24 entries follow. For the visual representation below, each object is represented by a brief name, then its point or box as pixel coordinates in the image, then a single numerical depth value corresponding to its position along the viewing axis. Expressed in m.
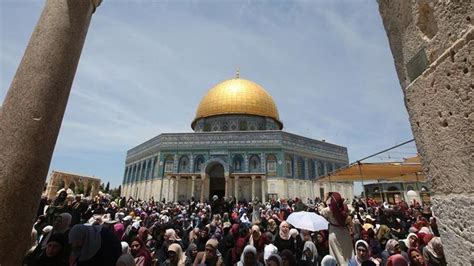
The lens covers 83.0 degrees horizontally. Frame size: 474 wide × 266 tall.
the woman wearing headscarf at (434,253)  2.89
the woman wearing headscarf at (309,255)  3.84
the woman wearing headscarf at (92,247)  2.52
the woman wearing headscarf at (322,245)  4.36
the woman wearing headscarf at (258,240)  4.21
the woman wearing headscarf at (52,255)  2.55
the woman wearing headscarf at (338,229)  3.51
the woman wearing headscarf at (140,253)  3.27
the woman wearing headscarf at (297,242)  4.22
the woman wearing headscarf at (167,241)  4.14
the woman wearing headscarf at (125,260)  2.50
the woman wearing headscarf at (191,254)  3.74
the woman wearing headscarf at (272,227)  5.35
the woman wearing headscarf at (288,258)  3.21
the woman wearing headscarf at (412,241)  3.69
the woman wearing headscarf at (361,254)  3.23
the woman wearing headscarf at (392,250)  3.63
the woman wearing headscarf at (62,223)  3.42
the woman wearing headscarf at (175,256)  3.31
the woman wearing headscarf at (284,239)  4.20
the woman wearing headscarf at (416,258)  3.05
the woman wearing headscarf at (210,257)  3.45
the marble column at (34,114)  1.65
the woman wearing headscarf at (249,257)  3.22
